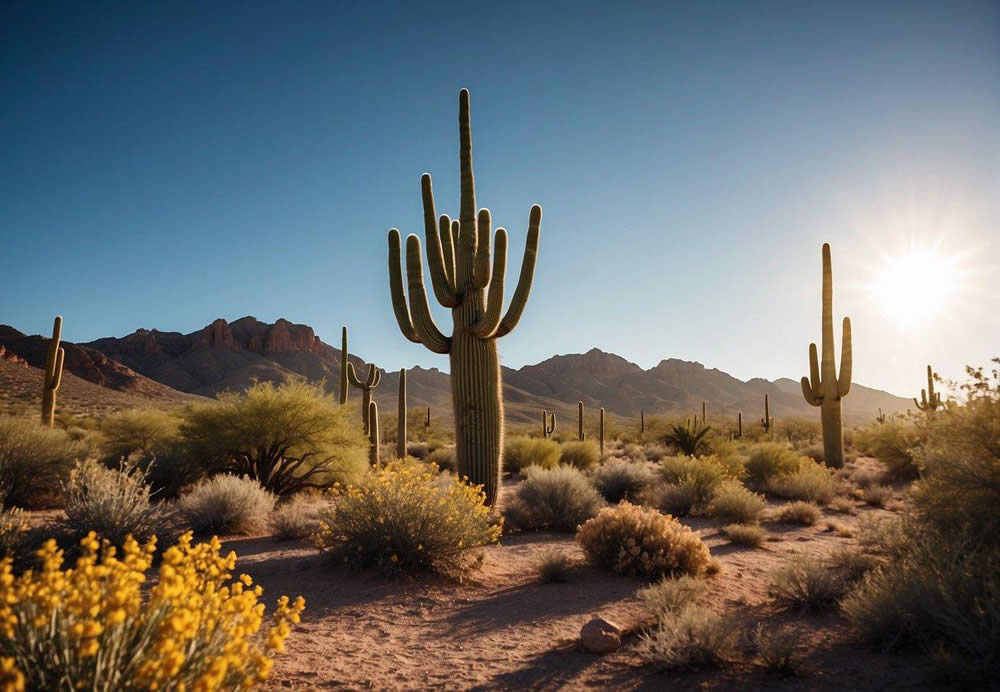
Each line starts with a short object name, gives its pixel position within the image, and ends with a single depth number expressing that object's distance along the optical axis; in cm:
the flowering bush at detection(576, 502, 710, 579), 799
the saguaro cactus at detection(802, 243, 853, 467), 2014
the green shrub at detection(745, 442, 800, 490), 1848
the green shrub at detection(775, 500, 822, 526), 1286
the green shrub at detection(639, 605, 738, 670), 503
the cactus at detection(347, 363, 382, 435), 2245
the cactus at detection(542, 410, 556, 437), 3562
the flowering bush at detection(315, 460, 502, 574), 792
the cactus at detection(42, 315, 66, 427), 2016
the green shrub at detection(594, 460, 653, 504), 1588
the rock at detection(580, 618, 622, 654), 556
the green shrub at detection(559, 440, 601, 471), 2295
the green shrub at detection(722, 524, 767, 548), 1044
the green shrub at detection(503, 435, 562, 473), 2164
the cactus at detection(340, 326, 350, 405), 2295
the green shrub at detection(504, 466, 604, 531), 1209
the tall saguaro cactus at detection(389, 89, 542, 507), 1112
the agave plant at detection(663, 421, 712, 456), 2397
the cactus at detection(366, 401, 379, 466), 1875
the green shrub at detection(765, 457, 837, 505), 1558
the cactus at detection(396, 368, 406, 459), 2038
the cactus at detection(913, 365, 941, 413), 2973
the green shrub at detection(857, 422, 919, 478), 1920
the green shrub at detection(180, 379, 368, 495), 1384
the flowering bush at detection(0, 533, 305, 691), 278
